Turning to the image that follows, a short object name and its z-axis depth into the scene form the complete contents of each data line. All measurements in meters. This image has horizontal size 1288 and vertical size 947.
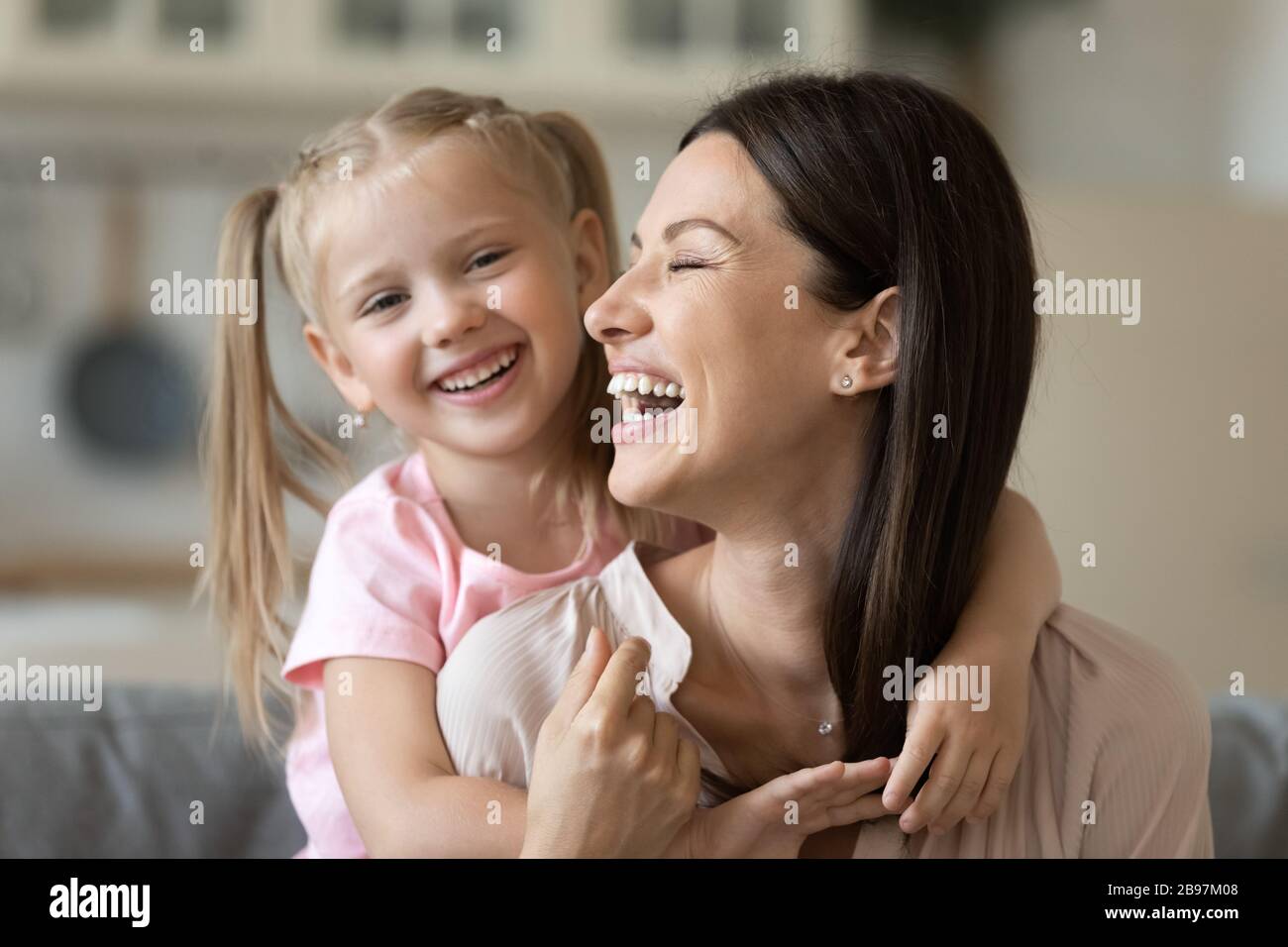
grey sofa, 1.53
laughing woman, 1.03
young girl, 1.05
